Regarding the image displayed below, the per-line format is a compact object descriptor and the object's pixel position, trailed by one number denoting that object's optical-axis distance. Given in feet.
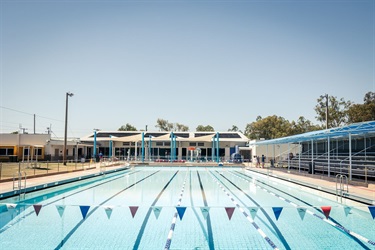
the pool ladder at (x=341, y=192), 28.76
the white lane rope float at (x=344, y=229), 18.59
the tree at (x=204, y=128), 227.44
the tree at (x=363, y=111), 100.83
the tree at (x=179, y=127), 222.69
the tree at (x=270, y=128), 148.71
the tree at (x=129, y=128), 222.52
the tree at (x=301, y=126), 145.18
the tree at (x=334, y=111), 109.70
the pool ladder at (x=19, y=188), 30.85
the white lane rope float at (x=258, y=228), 17.63
